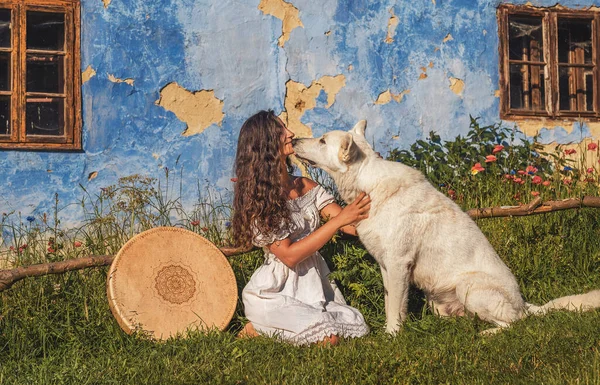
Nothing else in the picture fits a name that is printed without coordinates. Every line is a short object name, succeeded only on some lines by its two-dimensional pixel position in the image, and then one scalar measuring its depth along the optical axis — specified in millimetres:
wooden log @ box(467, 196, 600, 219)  5590
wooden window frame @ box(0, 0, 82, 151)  7359
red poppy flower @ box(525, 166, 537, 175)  7242
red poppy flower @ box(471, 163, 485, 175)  7039
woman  4789
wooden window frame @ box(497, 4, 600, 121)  8680
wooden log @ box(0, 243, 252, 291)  4812
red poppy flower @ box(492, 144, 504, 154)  7396
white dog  4863
